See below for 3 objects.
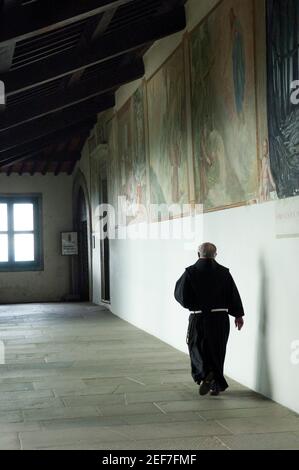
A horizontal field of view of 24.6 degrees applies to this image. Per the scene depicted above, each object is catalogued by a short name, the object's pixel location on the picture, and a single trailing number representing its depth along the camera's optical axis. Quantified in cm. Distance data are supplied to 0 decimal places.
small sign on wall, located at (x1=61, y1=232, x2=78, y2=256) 2142
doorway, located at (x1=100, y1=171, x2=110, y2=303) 1748
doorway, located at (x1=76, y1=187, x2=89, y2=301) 2125
